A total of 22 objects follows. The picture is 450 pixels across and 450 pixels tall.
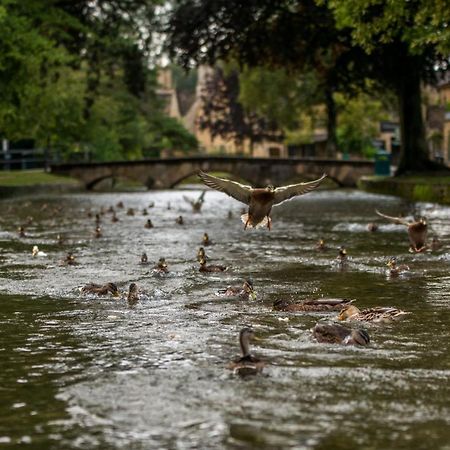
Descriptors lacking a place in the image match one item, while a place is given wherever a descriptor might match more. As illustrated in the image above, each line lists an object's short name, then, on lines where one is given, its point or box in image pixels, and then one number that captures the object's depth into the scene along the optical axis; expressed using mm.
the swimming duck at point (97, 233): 28609
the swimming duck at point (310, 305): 14250
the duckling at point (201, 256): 19938
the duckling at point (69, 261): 20686
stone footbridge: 78688
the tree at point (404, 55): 34375
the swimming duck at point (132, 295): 15266
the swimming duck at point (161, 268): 18953
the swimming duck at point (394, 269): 18375
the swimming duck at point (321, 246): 23855
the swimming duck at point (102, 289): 15805
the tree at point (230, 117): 127688
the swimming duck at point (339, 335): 11586
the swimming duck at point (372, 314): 13211
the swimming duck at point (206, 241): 26172
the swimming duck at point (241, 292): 15562
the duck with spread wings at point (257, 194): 17391
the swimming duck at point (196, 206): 45125
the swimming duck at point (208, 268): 19391
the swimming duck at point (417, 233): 22016
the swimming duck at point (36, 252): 22927
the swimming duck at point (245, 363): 10133
